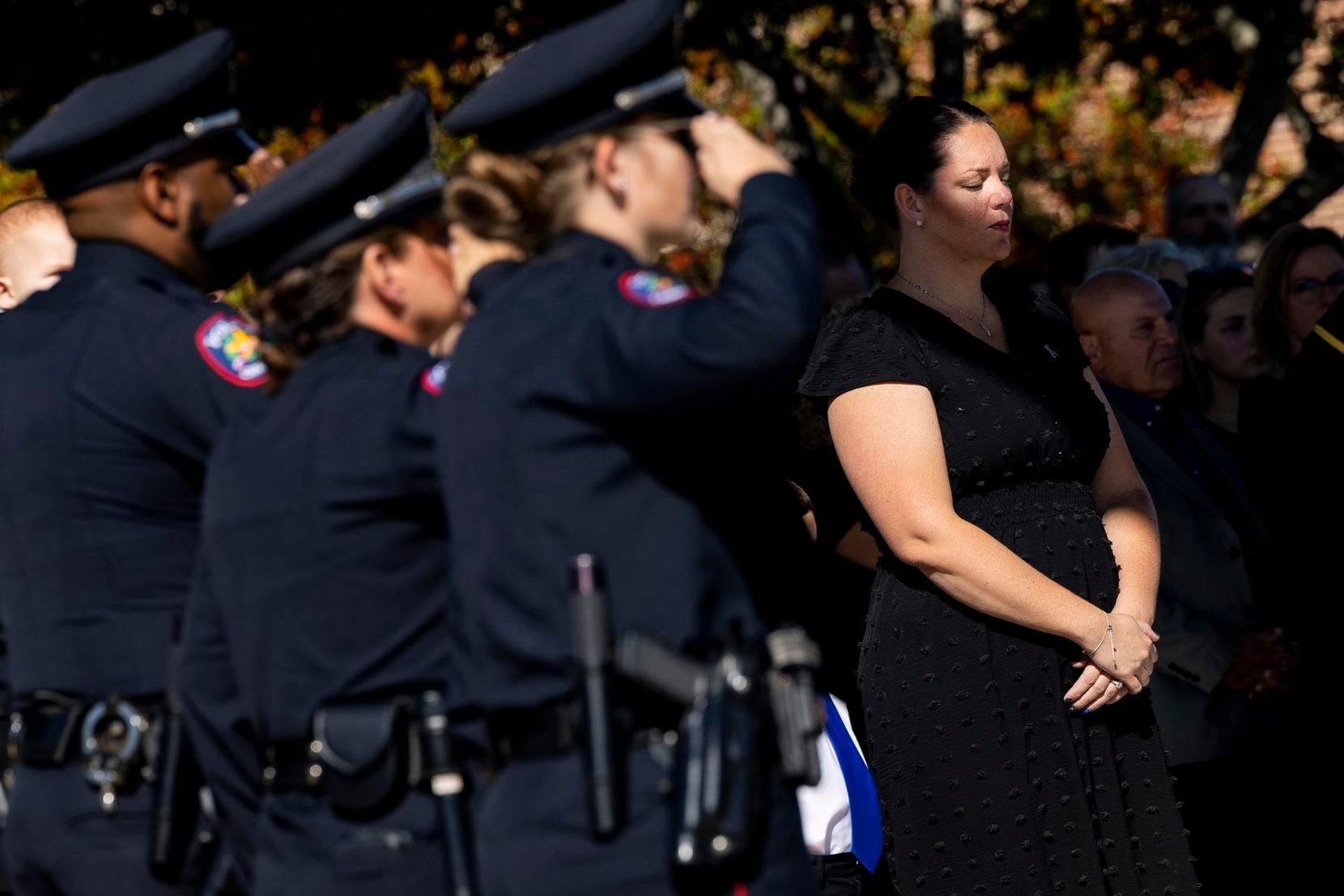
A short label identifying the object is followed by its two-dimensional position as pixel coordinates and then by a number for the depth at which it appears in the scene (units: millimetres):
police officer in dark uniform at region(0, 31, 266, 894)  6383
